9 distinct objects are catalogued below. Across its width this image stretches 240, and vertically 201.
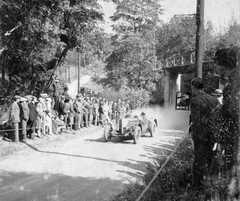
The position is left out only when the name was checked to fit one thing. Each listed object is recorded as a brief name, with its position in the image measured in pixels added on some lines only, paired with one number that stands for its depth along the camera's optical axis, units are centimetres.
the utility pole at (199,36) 525
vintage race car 910
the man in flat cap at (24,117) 845
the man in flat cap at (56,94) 1124
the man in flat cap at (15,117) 804
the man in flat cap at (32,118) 875
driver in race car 995
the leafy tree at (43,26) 829
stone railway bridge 1869
